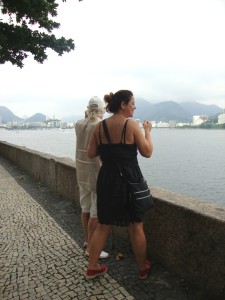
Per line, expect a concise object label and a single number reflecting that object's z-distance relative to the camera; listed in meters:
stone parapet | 2.62
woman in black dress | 2.81
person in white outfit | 3.36
